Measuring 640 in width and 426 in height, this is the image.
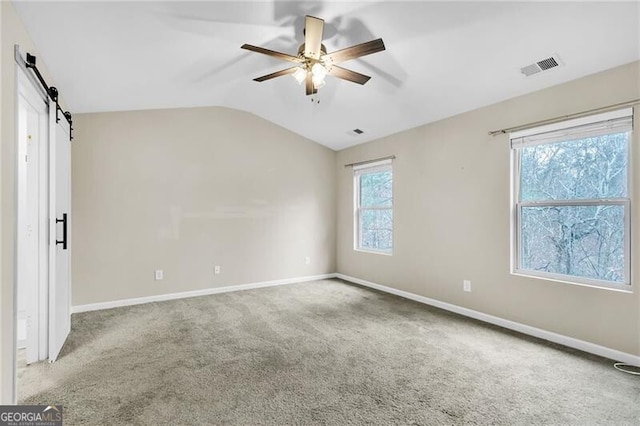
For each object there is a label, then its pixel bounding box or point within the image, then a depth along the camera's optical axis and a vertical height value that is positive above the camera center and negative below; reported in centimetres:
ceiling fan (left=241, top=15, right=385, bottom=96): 222 +117
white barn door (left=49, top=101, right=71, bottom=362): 266 -13
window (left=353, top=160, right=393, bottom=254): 507 +12
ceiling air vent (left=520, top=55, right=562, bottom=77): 271 +127
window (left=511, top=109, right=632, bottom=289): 271 +12
